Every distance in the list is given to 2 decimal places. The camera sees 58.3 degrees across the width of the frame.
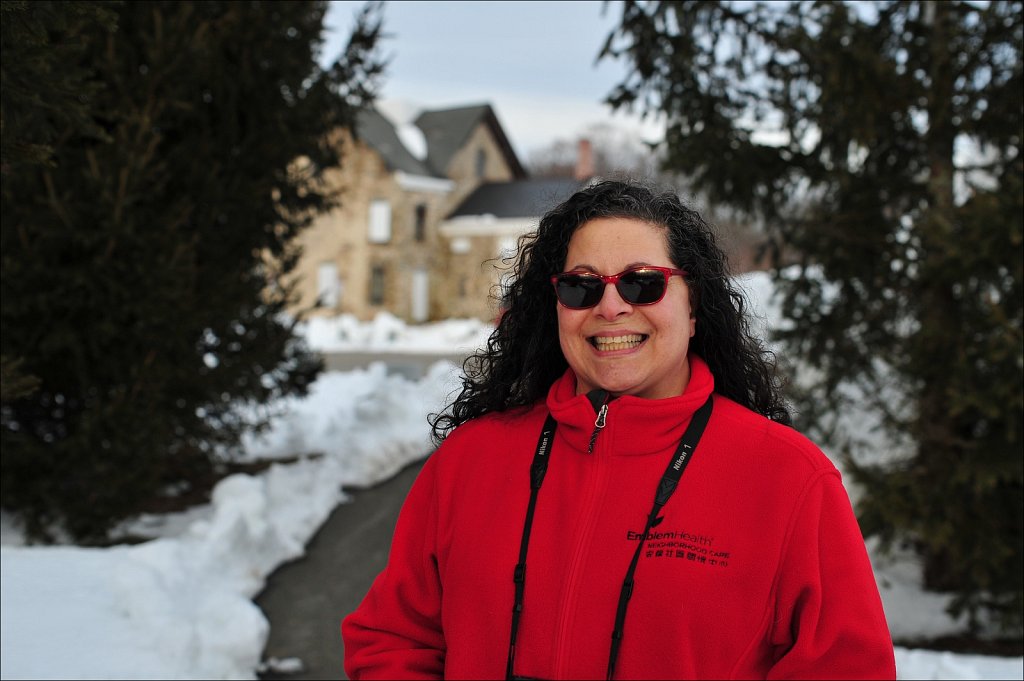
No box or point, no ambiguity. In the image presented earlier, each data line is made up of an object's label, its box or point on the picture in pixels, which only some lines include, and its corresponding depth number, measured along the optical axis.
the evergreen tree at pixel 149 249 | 5.91
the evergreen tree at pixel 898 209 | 5.62
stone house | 33.41
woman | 1.70
